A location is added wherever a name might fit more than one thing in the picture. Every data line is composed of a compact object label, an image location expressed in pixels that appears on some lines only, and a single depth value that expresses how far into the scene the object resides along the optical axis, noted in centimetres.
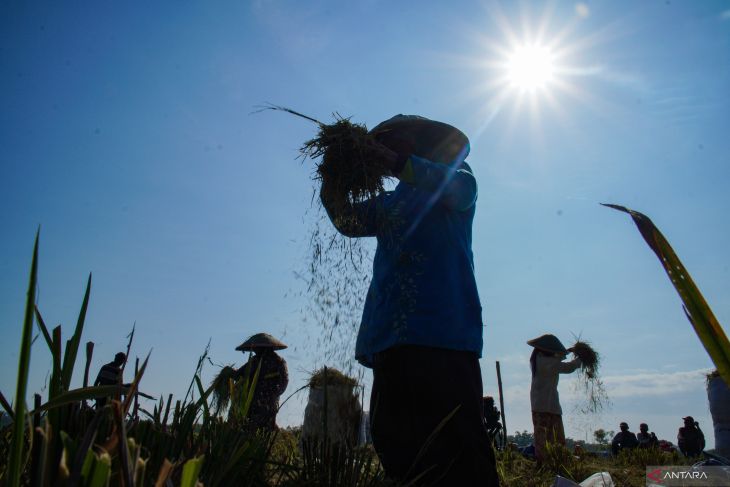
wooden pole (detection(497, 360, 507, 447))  949
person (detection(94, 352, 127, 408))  487
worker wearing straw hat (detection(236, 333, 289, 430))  572
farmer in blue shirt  214
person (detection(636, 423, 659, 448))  1258
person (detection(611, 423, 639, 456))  1209
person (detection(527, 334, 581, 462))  677
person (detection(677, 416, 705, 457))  1145
